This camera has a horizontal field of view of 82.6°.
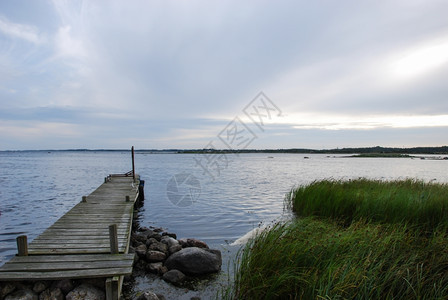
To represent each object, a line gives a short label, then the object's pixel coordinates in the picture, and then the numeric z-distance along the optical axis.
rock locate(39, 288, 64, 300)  4.54
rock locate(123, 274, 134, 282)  6.23
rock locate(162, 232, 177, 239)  9.58
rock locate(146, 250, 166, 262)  7.25
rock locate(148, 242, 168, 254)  7.70
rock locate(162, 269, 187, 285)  6.24
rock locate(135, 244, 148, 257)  7.44
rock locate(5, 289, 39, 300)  4.42
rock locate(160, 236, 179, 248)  8.08
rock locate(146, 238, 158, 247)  8.24
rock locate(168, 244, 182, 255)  7.71
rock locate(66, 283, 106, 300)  4.57
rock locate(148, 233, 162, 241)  9.18
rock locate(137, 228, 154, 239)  9.41
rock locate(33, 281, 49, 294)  4.61
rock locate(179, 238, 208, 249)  8.38
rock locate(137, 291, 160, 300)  4.93
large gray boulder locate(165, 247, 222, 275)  6.70
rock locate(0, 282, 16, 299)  4.45
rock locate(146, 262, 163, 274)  6.71
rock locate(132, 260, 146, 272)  6.89
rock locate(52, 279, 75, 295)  4.66
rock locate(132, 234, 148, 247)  8.49
